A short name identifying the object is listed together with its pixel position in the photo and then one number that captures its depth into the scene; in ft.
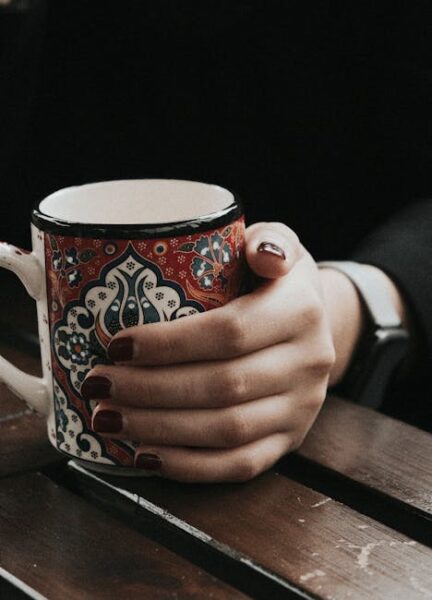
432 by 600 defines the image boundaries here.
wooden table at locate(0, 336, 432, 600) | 1.59
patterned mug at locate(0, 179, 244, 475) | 1.72
